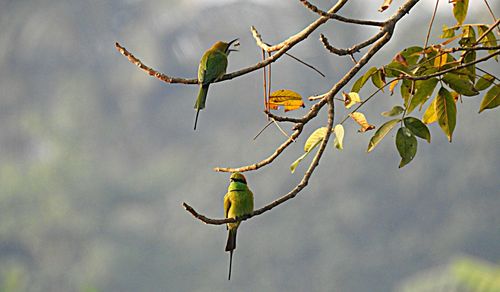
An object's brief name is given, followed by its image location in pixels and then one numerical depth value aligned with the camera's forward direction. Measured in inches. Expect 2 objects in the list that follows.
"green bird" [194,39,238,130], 585.6
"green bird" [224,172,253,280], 597.4
